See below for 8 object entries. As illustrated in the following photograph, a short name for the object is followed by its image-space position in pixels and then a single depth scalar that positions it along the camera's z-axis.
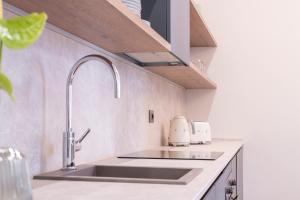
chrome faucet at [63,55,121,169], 1.35
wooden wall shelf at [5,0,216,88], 1.15
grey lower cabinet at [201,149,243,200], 1.35
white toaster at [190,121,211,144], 3.17
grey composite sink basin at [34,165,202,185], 1.40
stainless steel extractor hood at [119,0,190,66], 1.85
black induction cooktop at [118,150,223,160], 1.98
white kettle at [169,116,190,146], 2.89
